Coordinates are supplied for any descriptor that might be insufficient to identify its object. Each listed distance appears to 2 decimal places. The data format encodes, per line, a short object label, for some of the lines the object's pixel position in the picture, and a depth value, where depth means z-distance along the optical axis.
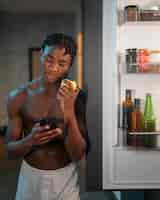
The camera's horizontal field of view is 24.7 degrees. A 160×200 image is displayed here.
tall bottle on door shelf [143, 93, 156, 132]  1.73
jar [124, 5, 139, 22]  1.66
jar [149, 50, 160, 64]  1.71
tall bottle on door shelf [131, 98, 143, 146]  1.71
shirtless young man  1.46
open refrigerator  1.71
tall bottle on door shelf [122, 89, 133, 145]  1.71
